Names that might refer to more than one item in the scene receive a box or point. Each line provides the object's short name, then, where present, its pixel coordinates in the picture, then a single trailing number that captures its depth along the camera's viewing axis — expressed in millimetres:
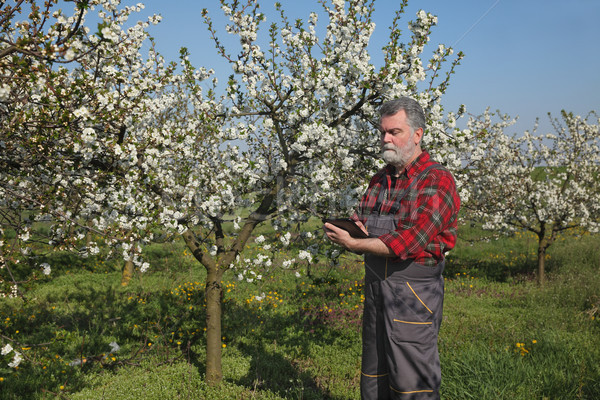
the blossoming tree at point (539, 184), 11773
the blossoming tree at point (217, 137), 4449
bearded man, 2947
